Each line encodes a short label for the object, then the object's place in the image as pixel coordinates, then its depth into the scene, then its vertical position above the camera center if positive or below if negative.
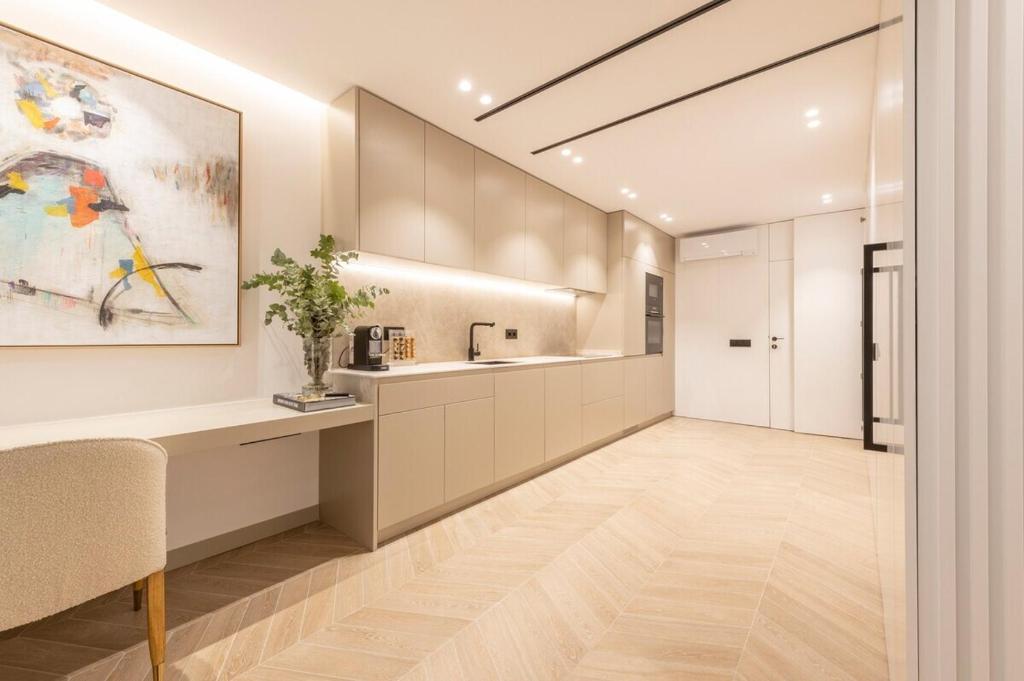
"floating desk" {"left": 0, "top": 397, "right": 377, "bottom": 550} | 1.73 -0.40
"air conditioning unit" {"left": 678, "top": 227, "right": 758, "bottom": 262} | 5.61 +1.31
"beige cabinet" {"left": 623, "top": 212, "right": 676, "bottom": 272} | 5.17 +1.28
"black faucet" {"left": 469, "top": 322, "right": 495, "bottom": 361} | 3.71 -0.07
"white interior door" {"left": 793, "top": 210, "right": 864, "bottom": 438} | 4.91 +0.23
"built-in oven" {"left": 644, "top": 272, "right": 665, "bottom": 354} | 5.53 +0.37
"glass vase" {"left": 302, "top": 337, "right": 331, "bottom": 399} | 2.34 -0.12
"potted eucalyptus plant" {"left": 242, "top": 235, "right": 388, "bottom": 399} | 2.27 +0.20
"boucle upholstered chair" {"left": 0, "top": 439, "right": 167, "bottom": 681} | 1.16 -0.55
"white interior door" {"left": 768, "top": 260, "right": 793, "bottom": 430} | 5.46 -0.01
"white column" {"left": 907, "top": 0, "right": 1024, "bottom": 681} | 0.63 +0.00
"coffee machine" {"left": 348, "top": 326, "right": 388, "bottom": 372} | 2.64 -0.05
